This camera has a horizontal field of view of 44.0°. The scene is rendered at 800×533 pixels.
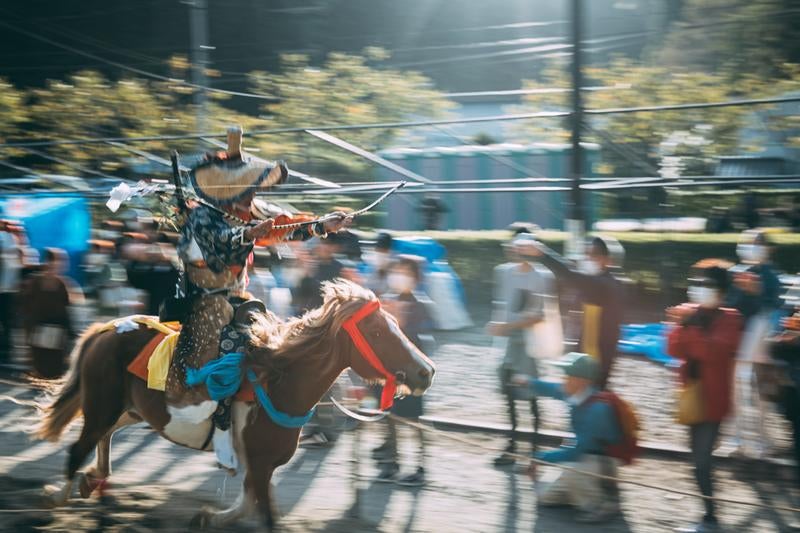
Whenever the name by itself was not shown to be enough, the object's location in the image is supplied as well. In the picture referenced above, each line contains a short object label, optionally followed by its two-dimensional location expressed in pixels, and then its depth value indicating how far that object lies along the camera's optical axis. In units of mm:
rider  5914
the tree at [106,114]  17797
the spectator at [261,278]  9812
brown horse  5672
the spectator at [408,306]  8047
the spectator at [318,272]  8625
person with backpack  6633
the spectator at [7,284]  11672
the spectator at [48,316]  10055
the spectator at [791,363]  6875
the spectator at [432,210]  14612
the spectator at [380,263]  8961
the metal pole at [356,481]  6727
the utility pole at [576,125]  8625
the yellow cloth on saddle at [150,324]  6473
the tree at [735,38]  17516
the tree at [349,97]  18500
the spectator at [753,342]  7723
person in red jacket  6336
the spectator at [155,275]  10094
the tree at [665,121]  13352
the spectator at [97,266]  13938
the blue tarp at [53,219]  14367
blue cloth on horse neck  5805
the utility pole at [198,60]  17000
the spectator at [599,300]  7355
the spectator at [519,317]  7926
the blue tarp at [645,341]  11266
